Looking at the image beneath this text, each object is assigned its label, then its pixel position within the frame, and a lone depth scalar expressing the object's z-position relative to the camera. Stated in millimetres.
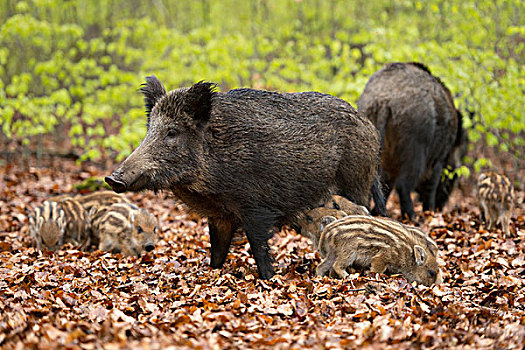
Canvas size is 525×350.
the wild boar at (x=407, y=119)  16172
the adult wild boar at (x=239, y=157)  10117
